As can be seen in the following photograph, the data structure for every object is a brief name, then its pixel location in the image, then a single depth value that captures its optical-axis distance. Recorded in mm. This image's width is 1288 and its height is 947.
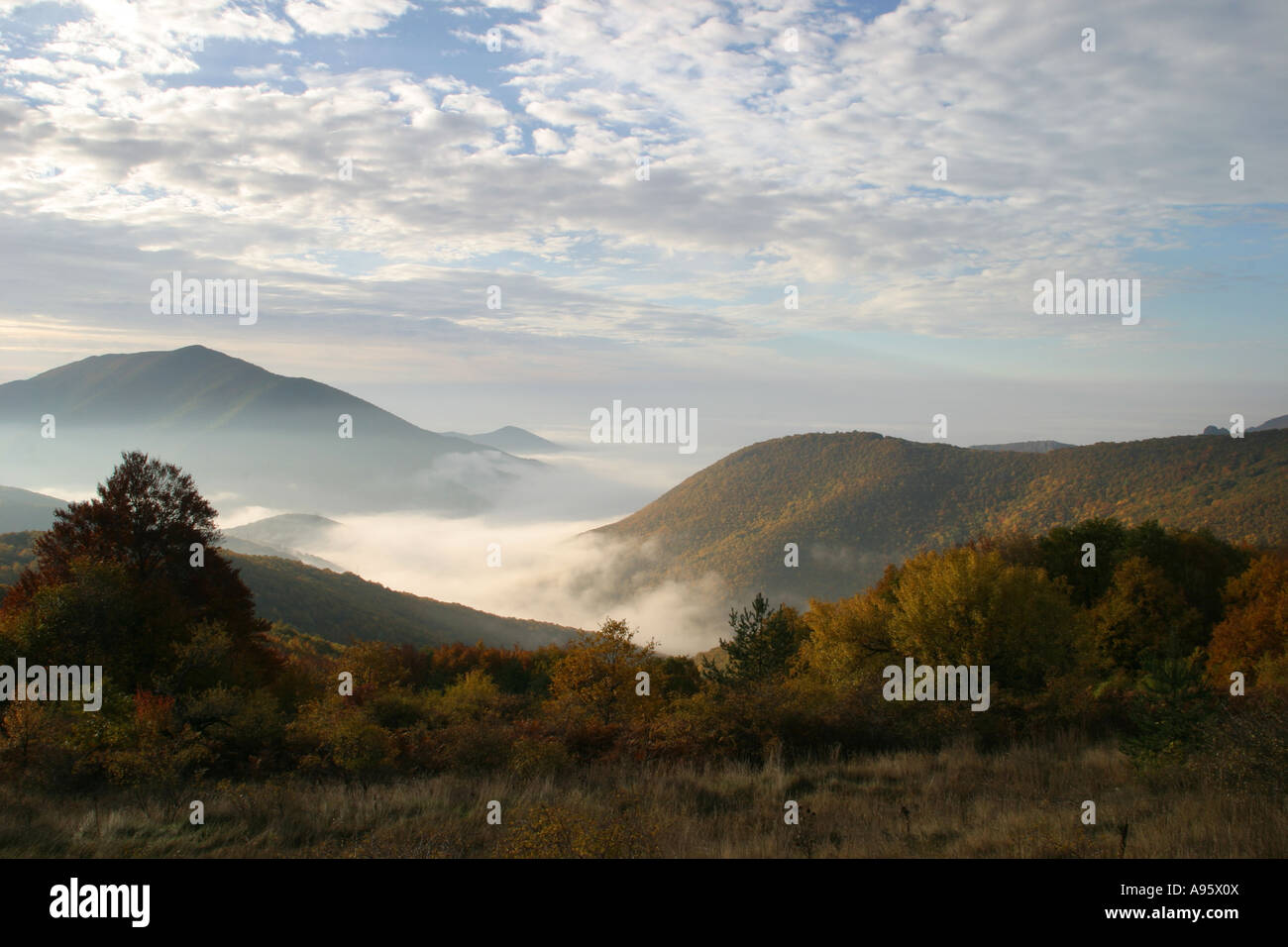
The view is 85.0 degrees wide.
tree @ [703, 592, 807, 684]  36500
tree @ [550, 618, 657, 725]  22797
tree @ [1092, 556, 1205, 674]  38188
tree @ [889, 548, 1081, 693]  28062
